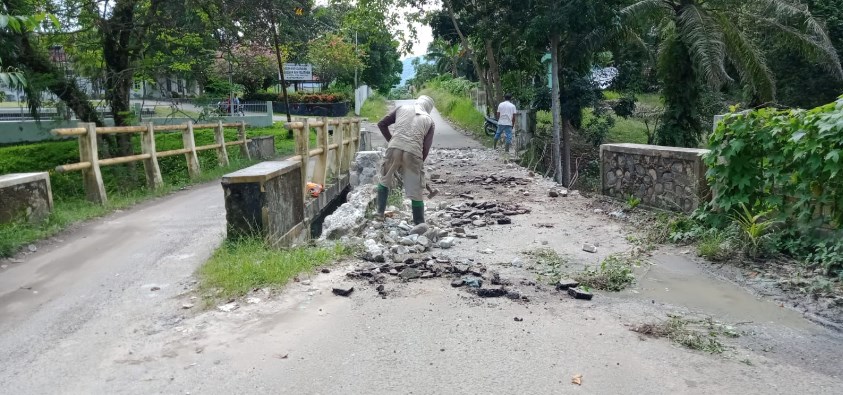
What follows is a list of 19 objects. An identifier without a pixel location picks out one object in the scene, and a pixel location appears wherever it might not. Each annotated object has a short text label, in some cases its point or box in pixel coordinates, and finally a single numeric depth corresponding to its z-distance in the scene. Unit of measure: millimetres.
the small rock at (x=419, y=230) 7379
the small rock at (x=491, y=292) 5277
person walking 18578
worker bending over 7555
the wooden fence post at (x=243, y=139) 18062
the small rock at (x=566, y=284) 5477
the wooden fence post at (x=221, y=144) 16281
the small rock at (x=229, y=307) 4891
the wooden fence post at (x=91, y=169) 9922
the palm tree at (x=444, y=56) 34925
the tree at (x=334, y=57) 40562
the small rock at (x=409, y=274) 5743
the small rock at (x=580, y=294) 5250
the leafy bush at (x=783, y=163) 5770
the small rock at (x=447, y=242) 7109
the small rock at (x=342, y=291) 5207
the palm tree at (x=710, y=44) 15363
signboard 37406
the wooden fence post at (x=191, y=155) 14148
